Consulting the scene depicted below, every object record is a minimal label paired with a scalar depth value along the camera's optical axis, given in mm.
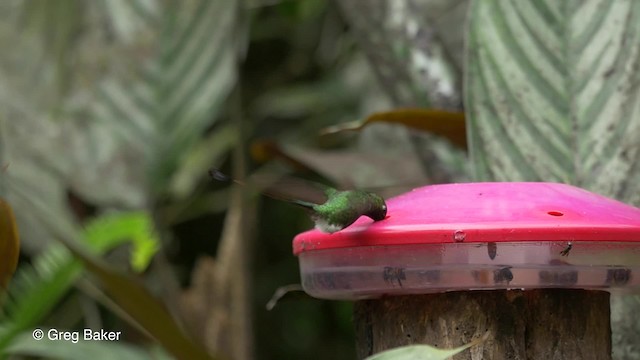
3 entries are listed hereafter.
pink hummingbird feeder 1572
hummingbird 1597
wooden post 1607
